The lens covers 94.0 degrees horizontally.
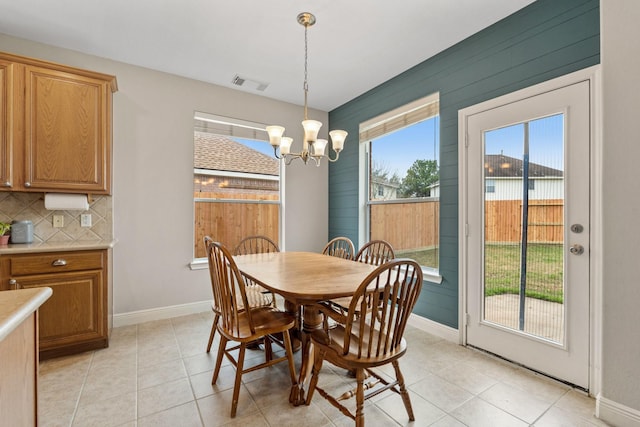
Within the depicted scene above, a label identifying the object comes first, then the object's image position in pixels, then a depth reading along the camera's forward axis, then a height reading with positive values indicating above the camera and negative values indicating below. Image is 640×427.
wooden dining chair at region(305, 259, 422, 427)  1.48 -0.73
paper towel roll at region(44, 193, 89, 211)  2.61 +0.09
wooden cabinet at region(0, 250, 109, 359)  2.29 -0.67
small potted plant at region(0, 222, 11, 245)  2.48 -0.18
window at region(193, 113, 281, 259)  3.65 +0.39
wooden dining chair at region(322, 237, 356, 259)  3.16 -0.46
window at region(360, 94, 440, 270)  3.12 +0.39
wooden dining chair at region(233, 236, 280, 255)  3.33 -0.43
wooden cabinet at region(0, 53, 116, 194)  2.43 +0.71
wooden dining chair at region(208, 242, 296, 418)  1.79 -0.73
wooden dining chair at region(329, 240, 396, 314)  2.37 -0.43
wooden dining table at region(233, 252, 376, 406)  1.69 -0.44
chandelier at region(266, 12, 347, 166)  2.22 +0.58
